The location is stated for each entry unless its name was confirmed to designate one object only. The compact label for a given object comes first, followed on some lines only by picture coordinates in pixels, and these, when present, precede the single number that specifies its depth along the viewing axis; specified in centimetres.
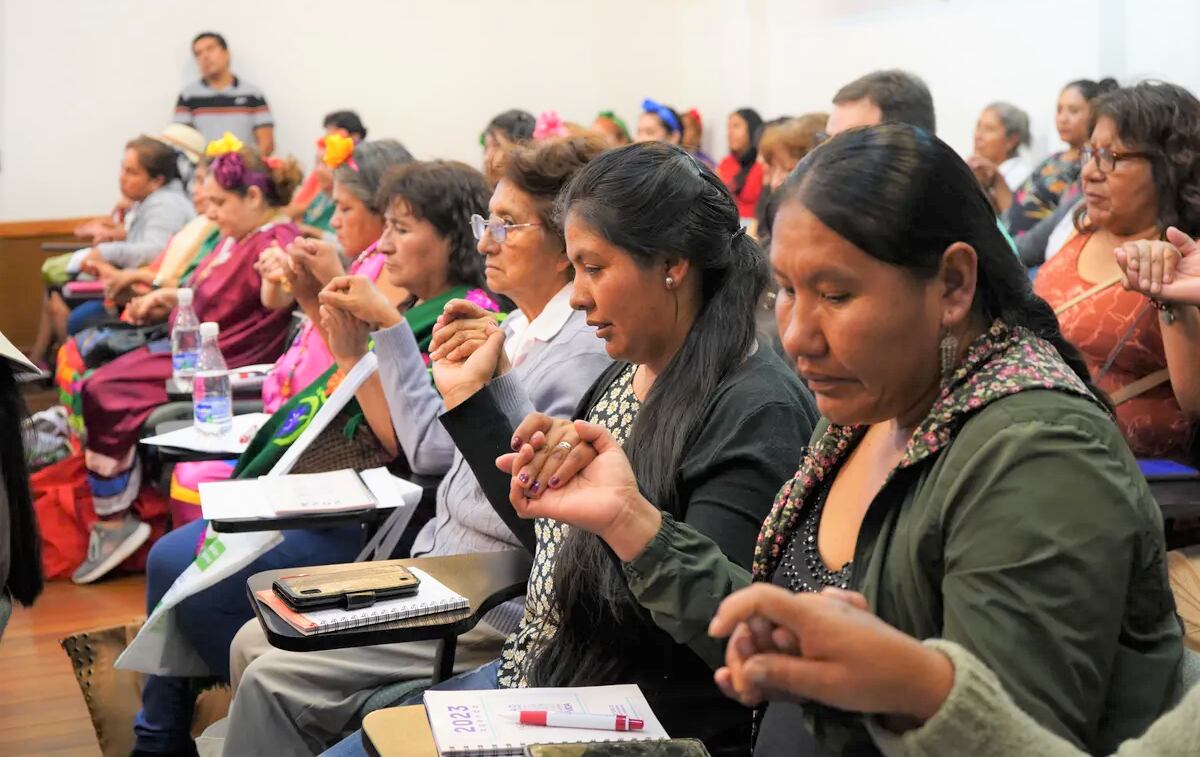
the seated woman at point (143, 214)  612
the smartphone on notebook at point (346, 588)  178
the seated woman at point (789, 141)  405
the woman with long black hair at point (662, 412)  156
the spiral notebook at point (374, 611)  172
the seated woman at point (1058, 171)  498
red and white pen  131
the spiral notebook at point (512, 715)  126
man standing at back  888
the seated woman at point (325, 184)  423
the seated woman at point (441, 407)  207
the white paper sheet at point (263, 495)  225
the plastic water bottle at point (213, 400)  306
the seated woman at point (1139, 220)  246
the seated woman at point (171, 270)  539
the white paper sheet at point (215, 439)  287
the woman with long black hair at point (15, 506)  200
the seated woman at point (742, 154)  782
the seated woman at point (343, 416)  256
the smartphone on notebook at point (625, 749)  113
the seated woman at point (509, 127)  436
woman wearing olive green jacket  98
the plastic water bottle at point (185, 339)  401
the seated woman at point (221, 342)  415
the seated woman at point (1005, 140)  602
